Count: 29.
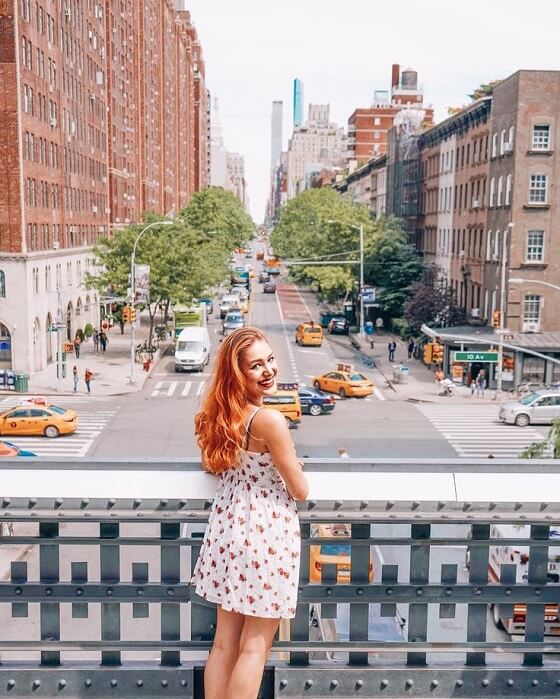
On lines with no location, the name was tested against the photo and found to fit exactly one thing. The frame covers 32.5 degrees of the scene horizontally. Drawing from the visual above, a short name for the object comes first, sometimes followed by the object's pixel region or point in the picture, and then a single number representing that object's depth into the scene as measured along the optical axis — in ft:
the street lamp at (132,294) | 176.35
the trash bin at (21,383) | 164.76
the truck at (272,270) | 519.56
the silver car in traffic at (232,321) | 242.37
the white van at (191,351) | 190.49
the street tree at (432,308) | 207.00
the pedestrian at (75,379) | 165.99
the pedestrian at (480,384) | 170.09
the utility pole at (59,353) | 166.67
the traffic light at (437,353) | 175.95
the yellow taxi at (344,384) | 163.53
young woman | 15.75
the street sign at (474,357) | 166.81
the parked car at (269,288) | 402.50
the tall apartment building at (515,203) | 176.65
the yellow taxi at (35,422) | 125.08
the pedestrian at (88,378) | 163.84
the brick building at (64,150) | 176.65
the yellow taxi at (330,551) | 17.96
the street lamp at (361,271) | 234.79
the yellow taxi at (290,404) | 132.57
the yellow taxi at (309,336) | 226.58
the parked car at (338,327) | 257.55
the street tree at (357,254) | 246.88
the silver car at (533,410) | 141.69
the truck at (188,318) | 235.81
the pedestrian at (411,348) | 211.41
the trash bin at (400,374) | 180.34
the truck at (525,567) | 18.75
